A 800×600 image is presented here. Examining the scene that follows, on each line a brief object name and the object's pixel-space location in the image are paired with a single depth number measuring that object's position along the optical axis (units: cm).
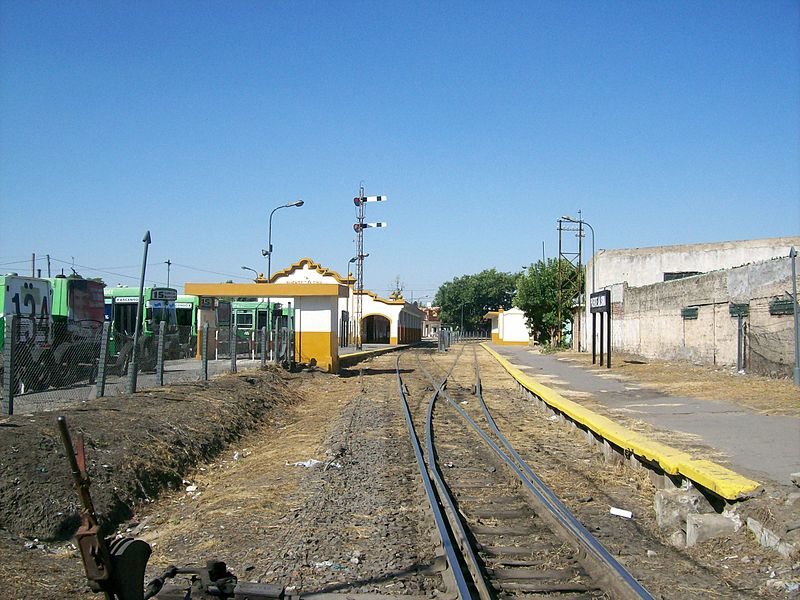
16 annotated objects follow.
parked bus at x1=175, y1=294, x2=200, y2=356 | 3669
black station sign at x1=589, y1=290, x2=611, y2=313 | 2791
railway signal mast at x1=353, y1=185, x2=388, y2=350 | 5291
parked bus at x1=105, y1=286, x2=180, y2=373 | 2267
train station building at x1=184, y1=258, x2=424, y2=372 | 2664
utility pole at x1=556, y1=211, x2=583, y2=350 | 5172
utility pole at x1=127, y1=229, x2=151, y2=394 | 1162
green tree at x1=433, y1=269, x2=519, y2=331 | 13388
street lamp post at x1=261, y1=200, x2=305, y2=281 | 3588
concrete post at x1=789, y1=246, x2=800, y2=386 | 1639
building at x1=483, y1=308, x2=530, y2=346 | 8288
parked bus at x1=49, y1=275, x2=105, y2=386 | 1530
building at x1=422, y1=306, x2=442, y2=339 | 16675
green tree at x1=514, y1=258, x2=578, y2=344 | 5712
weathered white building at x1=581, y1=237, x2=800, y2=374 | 1962
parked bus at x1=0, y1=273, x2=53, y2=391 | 1323
